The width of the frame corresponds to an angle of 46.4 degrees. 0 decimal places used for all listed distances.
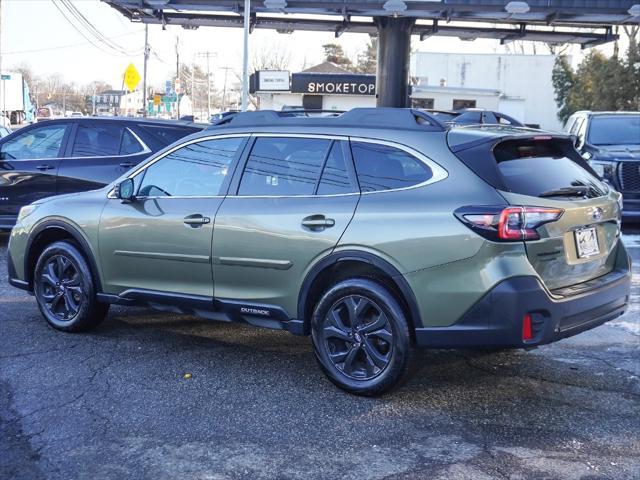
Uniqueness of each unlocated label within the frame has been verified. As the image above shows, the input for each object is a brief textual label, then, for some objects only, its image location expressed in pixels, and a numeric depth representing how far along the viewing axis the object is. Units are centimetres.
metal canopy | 1745
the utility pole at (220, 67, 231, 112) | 8338
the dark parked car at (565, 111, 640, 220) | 1228
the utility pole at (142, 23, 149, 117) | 4131
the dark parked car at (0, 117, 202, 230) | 947
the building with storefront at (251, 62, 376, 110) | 3725
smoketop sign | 3712
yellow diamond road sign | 2589
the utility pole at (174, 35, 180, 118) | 6775
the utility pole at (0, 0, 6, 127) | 4068
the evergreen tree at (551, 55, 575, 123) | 4370
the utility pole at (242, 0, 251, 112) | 1728
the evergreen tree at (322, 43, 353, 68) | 7720
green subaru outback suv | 427
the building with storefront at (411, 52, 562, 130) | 5184
